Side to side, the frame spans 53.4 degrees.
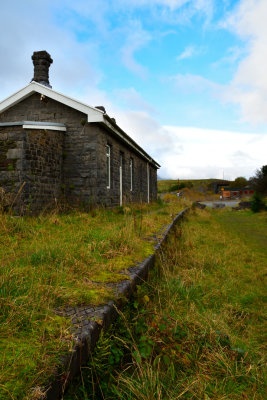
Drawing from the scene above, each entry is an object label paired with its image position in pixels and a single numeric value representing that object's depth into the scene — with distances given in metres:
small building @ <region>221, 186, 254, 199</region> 49.03
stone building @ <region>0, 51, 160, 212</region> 7.46
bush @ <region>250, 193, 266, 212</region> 17.31
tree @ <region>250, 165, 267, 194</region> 21.30
